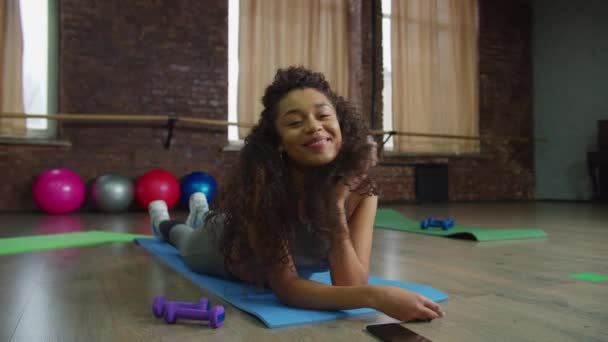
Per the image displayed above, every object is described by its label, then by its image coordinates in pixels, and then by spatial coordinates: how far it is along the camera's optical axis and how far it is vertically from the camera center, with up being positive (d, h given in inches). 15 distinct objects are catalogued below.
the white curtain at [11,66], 166.7 +35.6
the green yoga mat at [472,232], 106.9 -14.3
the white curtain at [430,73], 231.5 +46.5
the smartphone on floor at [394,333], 39.0 -13.1
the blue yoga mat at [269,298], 45.5 -13.6
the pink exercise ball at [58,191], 161.2 -6.2
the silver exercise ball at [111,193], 167.5 -7.1
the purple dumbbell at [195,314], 43.8 -12.7
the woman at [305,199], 47.5 -2.8
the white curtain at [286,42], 201.0 +53.8
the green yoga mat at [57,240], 92.6 -13.9
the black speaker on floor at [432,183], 237.8 -6.1
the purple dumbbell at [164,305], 46.1 -12.4
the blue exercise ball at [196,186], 177.2 -5.2
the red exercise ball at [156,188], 171.5 -5.7
